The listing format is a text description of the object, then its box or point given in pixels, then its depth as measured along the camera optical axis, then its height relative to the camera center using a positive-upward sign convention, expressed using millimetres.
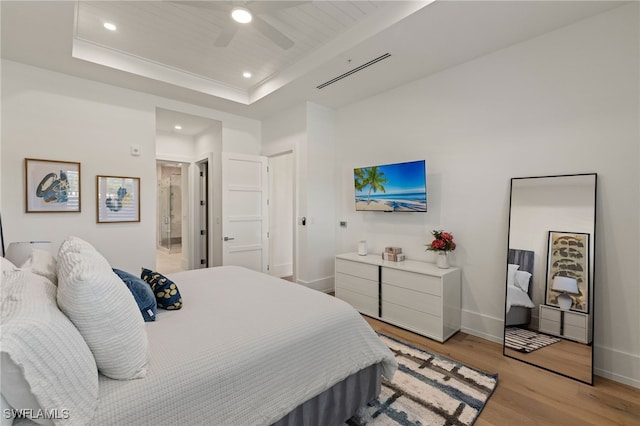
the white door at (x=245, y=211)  4242 -107
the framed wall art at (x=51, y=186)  2965 +176
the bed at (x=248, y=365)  1022 -681
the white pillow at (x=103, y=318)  1011 -419
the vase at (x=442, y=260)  2965 -557
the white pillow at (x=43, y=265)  1381 -322
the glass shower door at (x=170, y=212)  7262 -216
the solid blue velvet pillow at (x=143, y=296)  1516 -498
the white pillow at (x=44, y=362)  789 -469
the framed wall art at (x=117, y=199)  3385 +52
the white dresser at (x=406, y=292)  2756 -925
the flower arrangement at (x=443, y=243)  2941 -378
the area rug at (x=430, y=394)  1709 -1260
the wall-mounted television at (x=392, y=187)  3213 +223
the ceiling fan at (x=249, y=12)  2023 +1401
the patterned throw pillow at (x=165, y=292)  1710 -536
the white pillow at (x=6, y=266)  1236 -290
